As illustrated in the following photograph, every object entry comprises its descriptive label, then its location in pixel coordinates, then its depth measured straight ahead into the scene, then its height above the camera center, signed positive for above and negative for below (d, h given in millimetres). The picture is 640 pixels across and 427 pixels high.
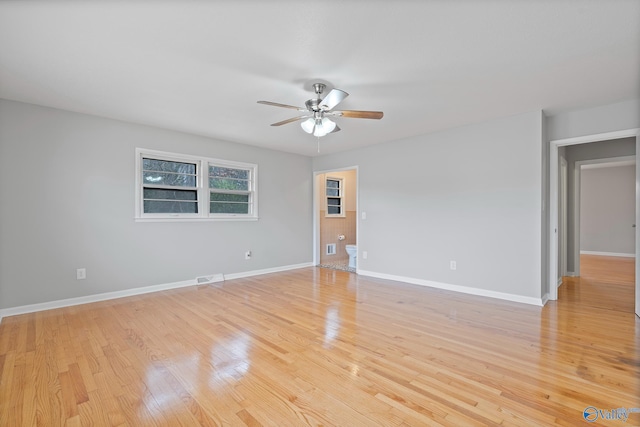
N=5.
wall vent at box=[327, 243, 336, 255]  6938 -871
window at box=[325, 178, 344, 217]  7148 +390
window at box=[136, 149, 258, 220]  4301 +414
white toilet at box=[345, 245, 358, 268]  6172 -888
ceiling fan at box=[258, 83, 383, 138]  2684 +1012
